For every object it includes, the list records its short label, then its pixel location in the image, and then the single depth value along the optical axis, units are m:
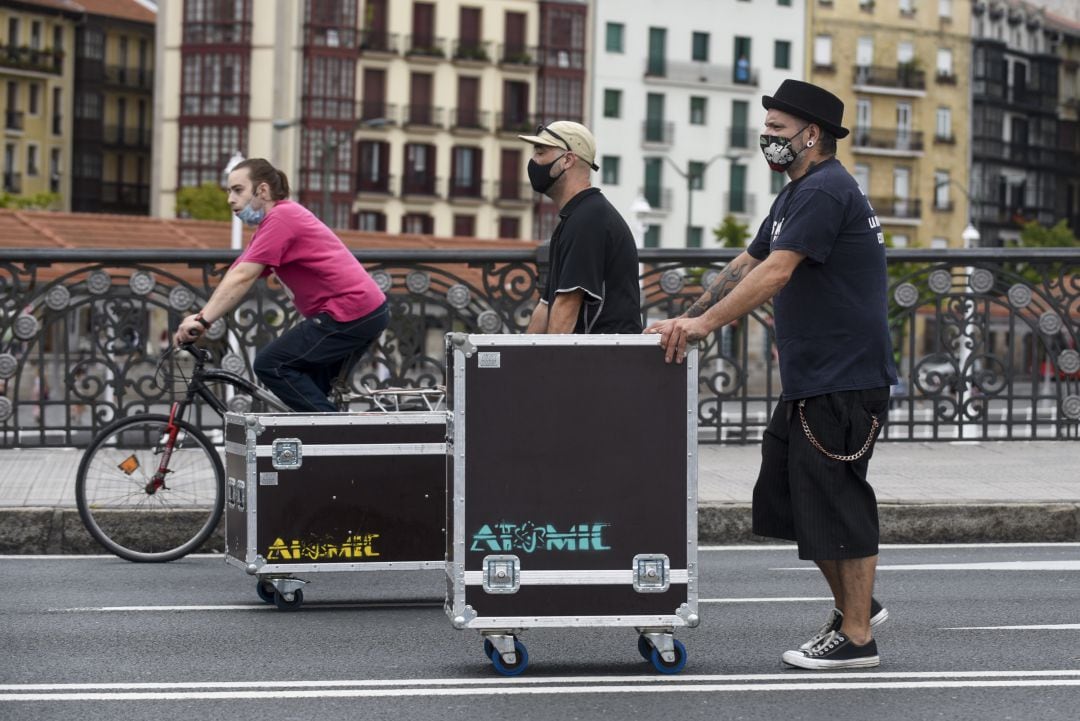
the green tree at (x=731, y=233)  81.62
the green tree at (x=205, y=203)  80.62
